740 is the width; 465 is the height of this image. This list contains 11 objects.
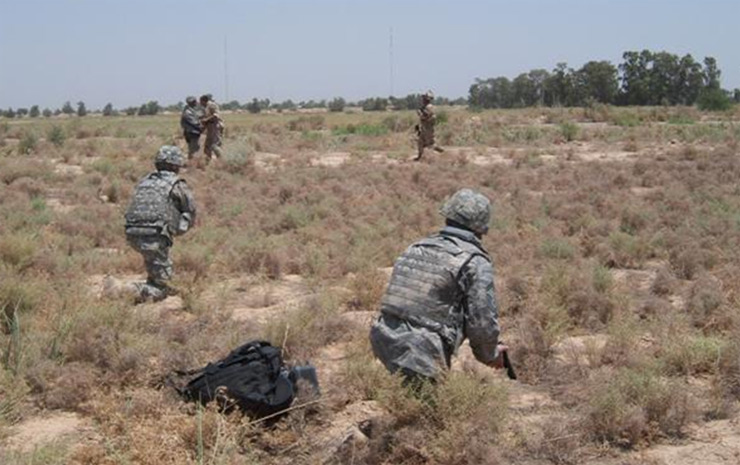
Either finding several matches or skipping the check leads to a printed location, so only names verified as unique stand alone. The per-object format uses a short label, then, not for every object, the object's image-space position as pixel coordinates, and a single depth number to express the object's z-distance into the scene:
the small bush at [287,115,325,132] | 37.50
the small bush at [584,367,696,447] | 5.53
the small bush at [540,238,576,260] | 11.05
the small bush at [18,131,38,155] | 25.22
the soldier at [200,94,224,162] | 20.15
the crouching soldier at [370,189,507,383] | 4.96
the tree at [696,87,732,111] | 51.06
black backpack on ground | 5.47
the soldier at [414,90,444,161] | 22.05
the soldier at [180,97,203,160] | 20.03
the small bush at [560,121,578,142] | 30.02
